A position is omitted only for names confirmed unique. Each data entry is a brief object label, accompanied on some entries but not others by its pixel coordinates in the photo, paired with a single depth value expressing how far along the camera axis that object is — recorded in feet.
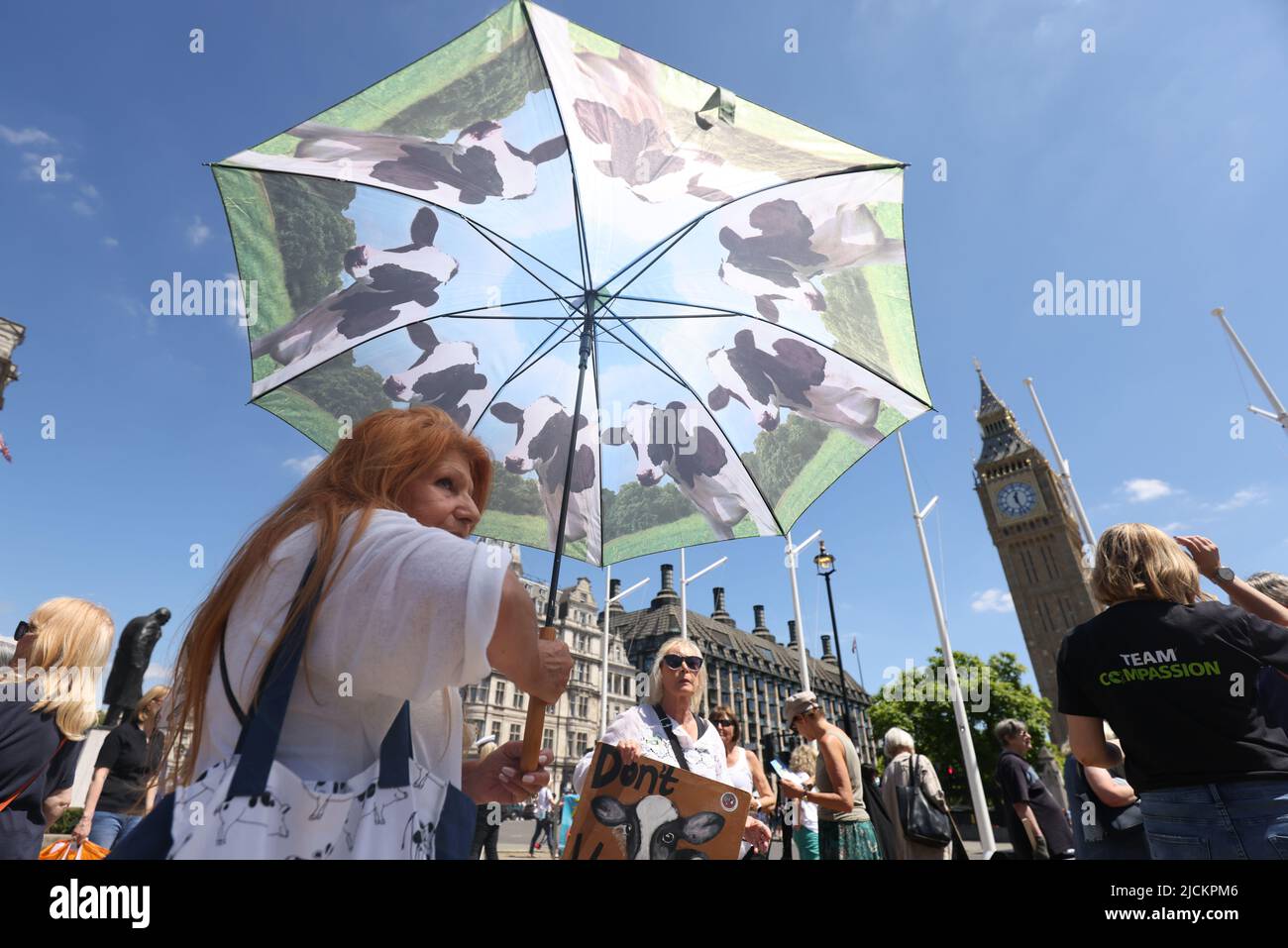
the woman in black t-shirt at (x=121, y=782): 16.74
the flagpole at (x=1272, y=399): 73.41
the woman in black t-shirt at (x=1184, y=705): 7.82
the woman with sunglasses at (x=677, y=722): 12.90
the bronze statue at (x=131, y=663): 28.94
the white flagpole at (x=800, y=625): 75.92
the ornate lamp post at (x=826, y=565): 71.20
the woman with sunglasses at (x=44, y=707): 9.52
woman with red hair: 3.58
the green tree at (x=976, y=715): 165.27
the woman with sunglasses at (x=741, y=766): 15.65
